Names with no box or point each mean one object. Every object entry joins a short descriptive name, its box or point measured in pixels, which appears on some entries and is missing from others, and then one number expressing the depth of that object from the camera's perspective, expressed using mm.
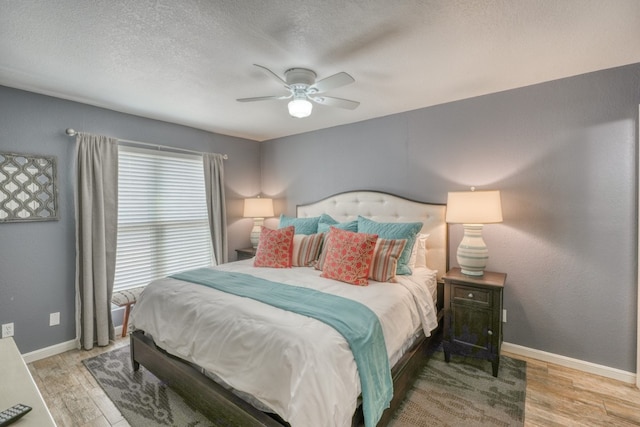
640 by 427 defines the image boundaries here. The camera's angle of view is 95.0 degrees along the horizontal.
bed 1366
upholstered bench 2927
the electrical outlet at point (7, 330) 2554
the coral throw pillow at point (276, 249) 2971
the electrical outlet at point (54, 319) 2804
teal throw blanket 1519
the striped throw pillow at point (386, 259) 2447
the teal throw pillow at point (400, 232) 2675
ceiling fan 2193
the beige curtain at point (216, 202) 4023
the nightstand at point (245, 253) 4111
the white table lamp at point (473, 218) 2498
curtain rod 2835
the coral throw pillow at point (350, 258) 2398
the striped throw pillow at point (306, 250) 3027
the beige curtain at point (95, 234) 2883
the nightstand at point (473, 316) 2335
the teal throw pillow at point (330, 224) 3195
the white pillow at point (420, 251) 2905
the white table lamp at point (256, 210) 4324
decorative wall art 2535
